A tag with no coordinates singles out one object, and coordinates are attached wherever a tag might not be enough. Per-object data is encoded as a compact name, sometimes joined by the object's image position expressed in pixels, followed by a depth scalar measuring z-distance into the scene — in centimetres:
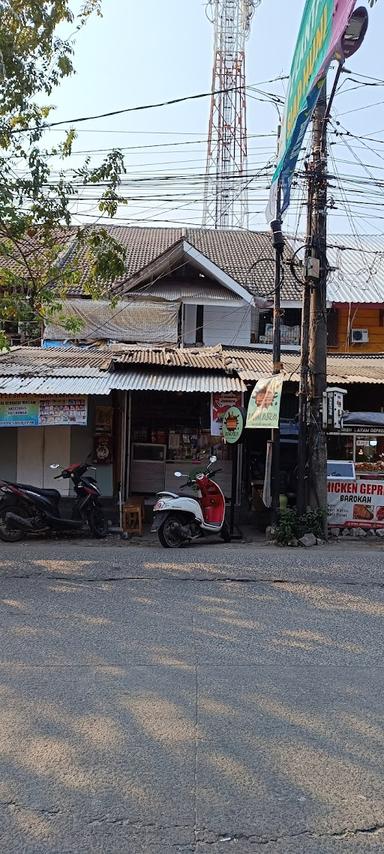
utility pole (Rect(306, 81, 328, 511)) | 1115
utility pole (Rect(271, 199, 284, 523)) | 1150
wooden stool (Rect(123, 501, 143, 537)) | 1191
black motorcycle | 1100
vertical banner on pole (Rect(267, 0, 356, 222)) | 520
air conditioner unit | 1931
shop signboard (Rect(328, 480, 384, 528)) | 1192
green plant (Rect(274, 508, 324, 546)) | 1100
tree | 897
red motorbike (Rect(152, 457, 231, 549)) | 1058
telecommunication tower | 2153
